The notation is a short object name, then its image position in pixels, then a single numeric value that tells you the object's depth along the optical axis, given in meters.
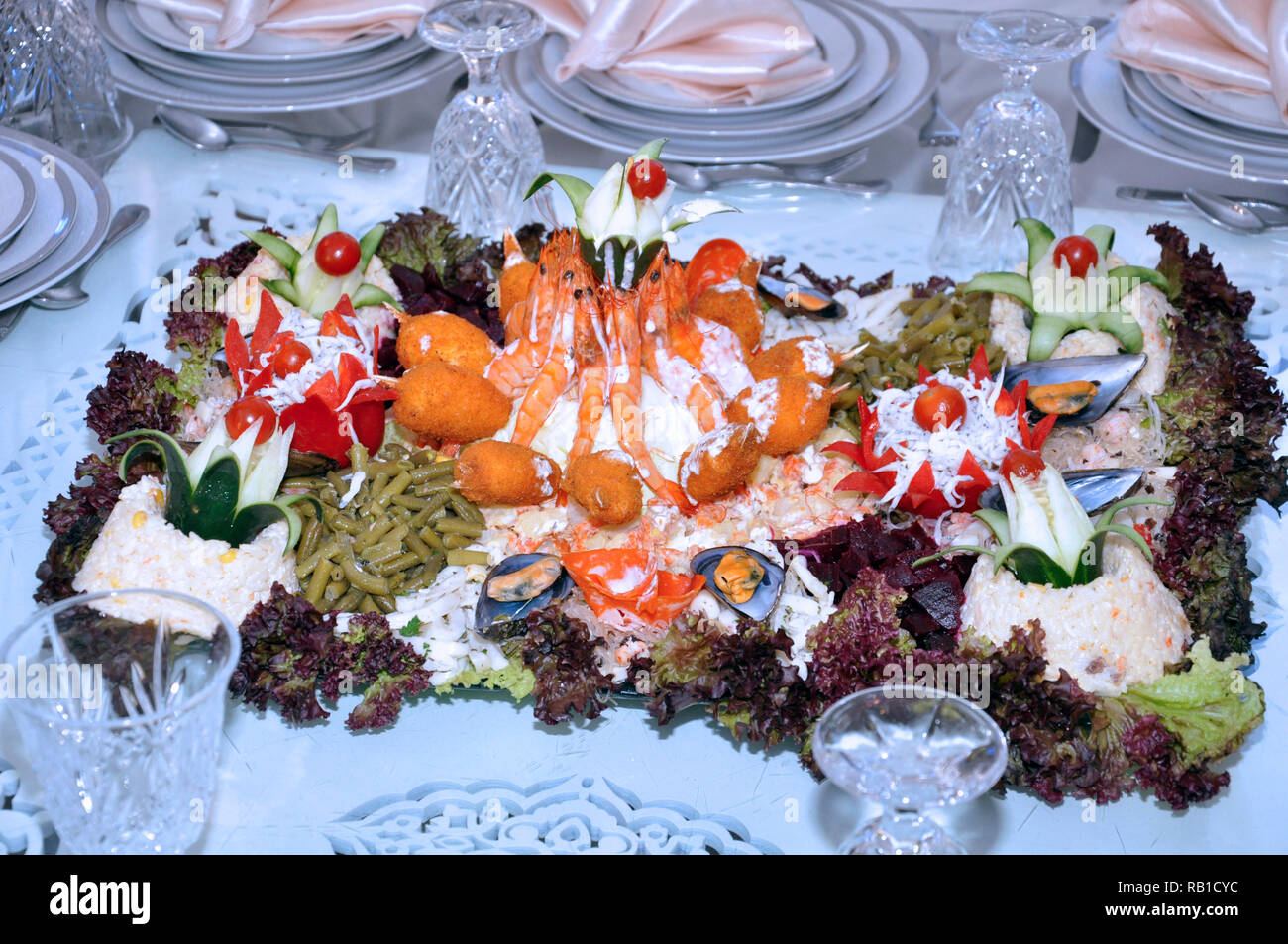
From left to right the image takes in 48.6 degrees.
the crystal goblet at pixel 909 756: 1.79
